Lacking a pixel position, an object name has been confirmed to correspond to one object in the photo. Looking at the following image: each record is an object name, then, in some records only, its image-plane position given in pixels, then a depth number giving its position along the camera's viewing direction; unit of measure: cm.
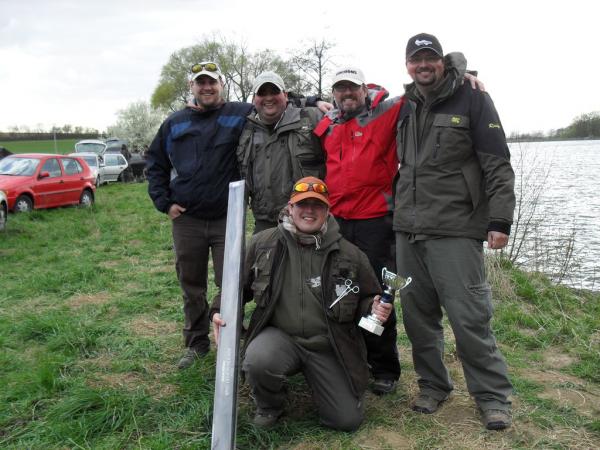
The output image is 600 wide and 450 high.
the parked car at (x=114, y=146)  3181
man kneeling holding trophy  343
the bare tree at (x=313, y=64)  2500
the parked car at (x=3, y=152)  1875
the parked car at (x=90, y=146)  2900
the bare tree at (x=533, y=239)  823
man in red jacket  365
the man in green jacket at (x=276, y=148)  394
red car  1288
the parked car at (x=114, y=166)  2436
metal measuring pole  303
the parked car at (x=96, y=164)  2210
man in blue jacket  422
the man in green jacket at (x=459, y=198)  326
